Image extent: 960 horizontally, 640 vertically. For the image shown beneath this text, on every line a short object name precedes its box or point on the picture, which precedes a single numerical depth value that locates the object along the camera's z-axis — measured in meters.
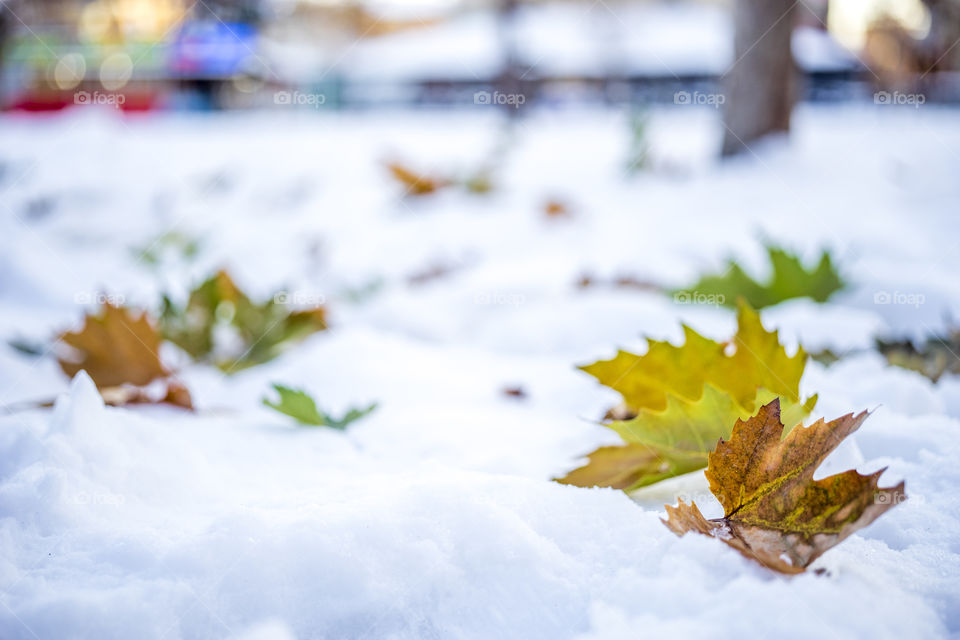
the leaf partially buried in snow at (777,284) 1.77
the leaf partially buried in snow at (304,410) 1.08
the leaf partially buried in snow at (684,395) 0.86
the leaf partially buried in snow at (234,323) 1.65
